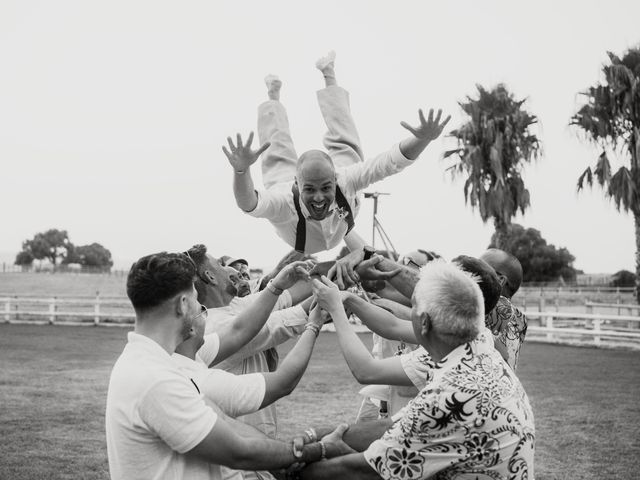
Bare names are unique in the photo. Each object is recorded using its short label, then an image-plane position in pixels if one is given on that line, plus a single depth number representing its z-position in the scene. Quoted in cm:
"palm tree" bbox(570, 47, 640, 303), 2255
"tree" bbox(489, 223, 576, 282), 6794
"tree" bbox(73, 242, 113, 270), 12019
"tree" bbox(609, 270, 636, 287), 5638
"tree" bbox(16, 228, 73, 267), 11606
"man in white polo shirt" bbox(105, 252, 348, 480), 273
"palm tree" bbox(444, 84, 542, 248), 2636
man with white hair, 275
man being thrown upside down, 500
